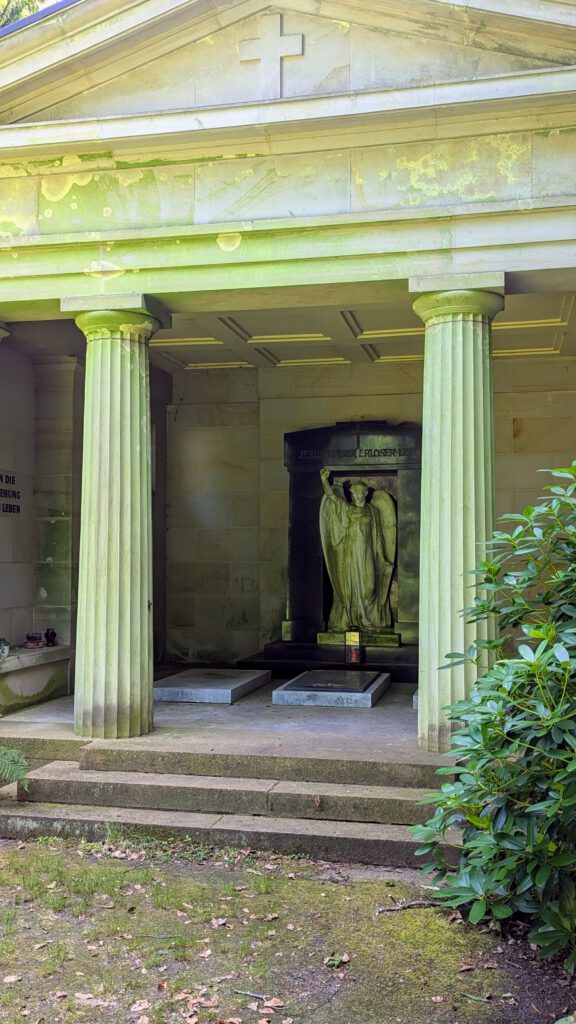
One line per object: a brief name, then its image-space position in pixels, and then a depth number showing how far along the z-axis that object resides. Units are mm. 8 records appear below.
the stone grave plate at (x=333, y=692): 9289
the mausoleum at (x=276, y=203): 7051
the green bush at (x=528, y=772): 4359
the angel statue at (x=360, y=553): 11945
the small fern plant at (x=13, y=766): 6695
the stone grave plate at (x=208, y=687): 9648
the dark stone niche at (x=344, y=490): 11930
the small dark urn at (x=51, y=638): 10492
